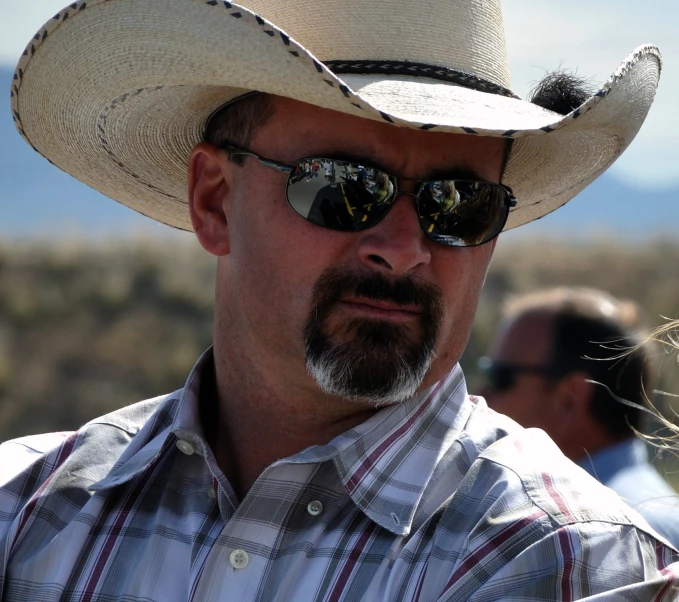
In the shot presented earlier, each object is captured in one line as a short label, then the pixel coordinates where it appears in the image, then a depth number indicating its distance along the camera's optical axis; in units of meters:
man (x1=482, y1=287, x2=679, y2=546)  8.83
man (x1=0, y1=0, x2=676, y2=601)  4.51
